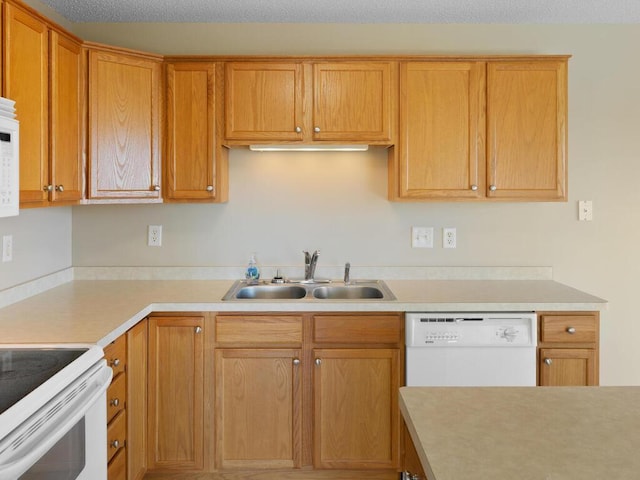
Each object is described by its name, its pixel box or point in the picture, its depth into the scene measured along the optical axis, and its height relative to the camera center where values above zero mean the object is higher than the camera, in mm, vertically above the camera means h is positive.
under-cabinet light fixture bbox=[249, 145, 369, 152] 2871 +483
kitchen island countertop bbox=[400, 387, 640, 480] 932 -385
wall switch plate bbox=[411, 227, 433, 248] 3156 +4
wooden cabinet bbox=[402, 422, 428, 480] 1141 -495
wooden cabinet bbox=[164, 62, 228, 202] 2807 +543
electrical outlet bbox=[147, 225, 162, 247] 3141 +8
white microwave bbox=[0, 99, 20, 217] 1653 +224
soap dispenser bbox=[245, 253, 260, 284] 3043 -202
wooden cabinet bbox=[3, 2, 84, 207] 2016 +550
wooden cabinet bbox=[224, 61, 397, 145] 2805 +700
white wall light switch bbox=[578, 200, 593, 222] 3133 +160
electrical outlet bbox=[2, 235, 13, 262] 2420 -48
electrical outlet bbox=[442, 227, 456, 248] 3154 +4
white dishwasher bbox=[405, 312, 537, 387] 2508 -505
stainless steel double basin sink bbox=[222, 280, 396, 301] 2969 -287
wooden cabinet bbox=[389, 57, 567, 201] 2816 +622
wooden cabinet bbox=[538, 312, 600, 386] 2529 -510
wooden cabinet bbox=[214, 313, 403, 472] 2545 -716
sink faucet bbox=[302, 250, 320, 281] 3016 -147
